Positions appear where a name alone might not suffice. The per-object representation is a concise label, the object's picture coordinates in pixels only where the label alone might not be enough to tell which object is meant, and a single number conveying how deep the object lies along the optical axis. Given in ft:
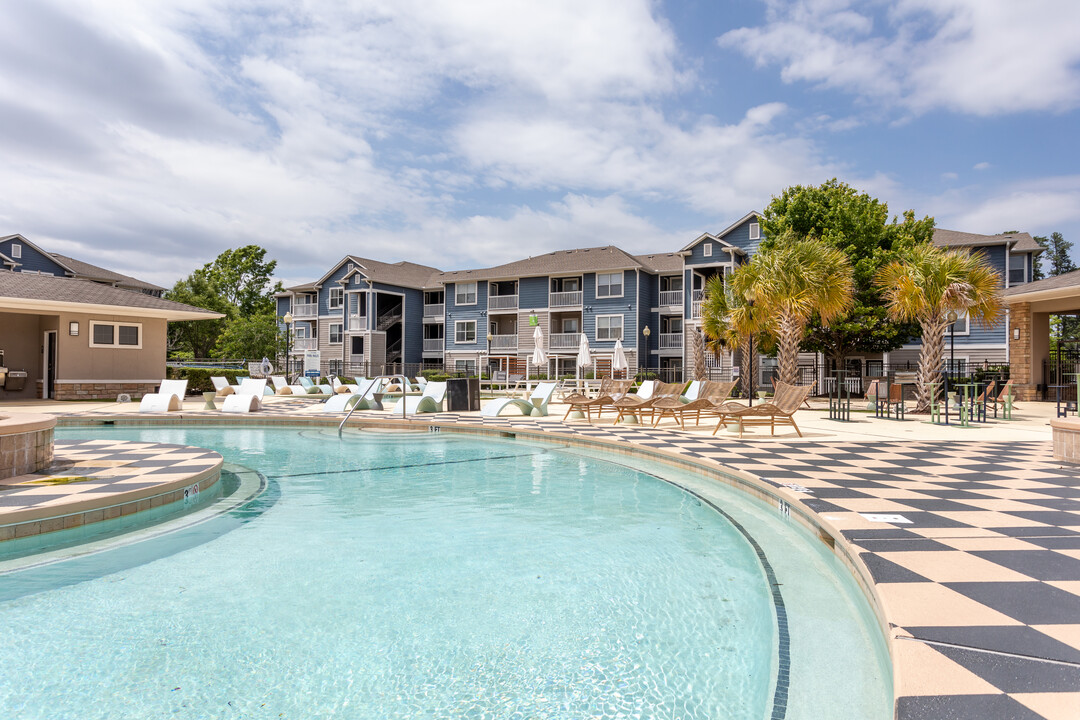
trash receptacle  50.62
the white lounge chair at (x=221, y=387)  57.26
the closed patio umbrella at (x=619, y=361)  74.59
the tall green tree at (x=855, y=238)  74.95
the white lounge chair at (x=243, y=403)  47.62
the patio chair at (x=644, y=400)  38.83
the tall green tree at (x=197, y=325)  152.87
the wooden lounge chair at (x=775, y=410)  30.86
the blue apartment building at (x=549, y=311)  97.09
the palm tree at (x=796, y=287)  53.67
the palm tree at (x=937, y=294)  46.78
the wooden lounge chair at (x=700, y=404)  36.09
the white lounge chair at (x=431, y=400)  47.55
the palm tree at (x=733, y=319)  59.06
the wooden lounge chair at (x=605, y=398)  41.19
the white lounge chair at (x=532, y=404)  45.88
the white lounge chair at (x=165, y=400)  48.52
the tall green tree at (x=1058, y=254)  203.10
